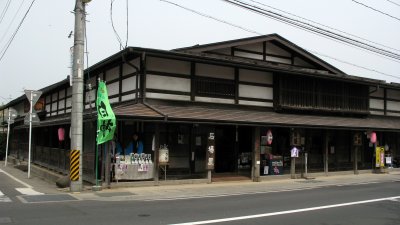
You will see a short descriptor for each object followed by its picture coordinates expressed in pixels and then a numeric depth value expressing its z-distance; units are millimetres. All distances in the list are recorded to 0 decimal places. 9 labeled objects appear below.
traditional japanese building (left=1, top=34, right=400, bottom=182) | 19578
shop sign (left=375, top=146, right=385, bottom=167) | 27641
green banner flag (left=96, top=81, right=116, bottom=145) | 16766
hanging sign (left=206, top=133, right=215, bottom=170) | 20016
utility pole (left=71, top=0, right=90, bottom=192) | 16703
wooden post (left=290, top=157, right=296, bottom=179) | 23469
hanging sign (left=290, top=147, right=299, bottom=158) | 23016
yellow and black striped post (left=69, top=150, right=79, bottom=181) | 16453
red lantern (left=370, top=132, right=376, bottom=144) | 27047
